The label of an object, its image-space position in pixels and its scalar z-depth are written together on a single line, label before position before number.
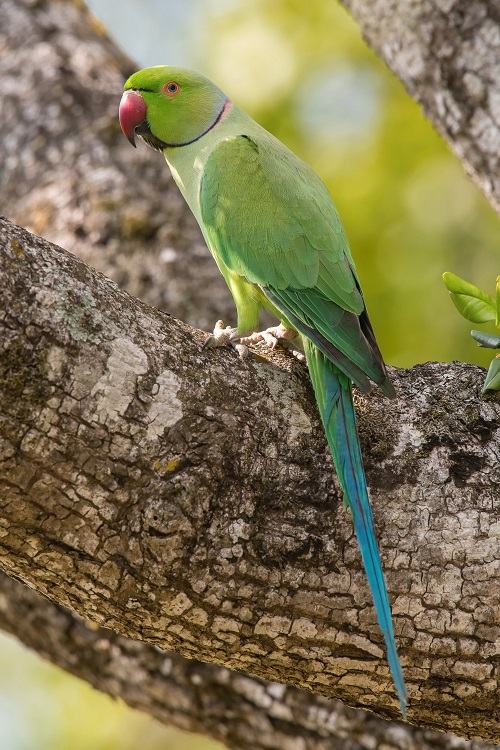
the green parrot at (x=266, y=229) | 4.94
